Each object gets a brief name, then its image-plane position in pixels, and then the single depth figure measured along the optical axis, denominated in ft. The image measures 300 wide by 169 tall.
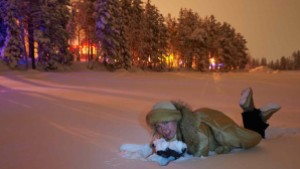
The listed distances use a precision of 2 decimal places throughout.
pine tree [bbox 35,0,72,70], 120.26
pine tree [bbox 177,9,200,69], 210.59
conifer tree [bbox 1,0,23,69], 110.32
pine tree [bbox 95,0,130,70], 134.92
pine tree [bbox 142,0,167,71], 175.94
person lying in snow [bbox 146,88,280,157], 13.34
